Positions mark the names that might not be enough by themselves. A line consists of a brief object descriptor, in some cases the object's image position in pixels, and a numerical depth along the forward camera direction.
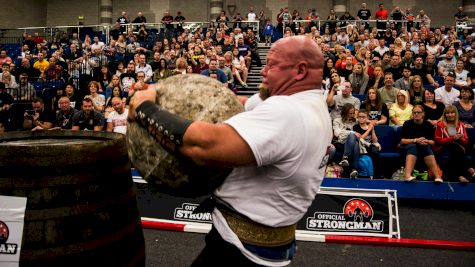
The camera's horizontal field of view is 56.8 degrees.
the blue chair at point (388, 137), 6.86
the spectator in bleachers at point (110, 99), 7.97
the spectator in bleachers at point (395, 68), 9.32
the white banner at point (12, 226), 1.79
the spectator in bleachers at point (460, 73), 9.37
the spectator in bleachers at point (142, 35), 16.28
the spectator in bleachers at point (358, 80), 8.89
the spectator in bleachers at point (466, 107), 7.10
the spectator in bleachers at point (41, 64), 12.86
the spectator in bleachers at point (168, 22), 17.17
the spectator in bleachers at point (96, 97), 8.71
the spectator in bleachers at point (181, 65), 9.04
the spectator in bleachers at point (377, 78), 8.81
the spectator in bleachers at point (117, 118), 6.92
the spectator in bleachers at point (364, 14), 16.98
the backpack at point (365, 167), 6.27
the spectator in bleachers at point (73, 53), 14.11
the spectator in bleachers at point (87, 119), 6.95
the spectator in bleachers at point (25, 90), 10.70
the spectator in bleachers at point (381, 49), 11.59
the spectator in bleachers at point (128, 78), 9.83
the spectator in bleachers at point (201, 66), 10.68
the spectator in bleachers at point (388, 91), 7.87
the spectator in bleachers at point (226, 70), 9.95
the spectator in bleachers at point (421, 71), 9.23
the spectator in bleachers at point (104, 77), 11.10
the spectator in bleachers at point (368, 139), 6.53
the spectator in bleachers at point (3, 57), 13.26
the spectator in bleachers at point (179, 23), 17.32
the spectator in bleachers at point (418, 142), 6.06
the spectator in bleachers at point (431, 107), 7.13
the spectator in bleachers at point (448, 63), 10.30
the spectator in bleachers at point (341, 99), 7.36
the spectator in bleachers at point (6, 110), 9.10
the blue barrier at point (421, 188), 5.79
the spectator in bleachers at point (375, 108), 7.40
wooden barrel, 1.80
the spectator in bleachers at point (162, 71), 9.96
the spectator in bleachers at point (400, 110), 7.22
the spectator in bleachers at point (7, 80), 11.02
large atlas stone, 1.51
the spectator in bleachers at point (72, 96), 9.45
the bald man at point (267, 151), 1.36
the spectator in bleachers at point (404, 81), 8.34
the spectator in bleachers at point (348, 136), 6.25
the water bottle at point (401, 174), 6.27
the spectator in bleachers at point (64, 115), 7.24
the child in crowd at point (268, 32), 16.88
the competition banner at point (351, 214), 4.62
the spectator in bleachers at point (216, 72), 8.92
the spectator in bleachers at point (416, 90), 7.70
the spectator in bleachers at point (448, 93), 7.93
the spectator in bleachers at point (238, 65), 10.61
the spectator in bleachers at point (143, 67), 10.57
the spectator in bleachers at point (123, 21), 17.78
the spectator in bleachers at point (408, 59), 9.74
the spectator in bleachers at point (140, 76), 9.43
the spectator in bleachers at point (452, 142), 6.21
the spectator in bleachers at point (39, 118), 7.42
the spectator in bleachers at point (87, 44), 15.12
